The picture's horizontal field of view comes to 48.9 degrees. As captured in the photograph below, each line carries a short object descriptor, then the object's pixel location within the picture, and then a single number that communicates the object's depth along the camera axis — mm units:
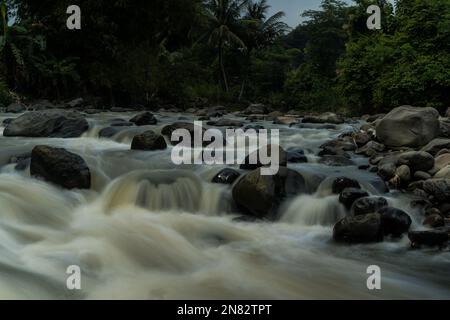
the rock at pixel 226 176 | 7363
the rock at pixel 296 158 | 8955
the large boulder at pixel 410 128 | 9422
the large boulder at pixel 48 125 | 10883
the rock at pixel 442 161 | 7388
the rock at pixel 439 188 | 6442
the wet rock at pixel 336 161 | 8688
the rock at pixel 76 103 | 19755
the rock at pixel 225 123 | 14334
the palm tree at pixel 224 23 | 31781
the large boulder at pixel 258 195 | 6395
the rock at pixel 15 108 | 17016
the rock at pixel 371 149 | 9508
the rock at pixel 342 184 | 6980
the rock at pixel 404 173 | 7344
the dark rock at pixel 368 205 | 6059
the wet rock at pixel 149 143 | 9289
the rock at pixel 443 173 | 6895
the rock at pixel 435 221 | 5954
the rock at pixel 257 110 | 22953
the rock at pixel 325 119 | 15773
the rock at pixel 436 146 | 8406
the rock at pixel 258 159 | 7652
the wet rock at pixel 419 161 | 7512
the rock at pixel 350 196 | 6508
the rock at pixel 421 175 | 7289
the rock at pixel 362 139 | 10311
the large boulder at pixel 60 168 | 6852
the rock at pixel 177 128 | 10701
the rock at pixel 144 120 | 13234
